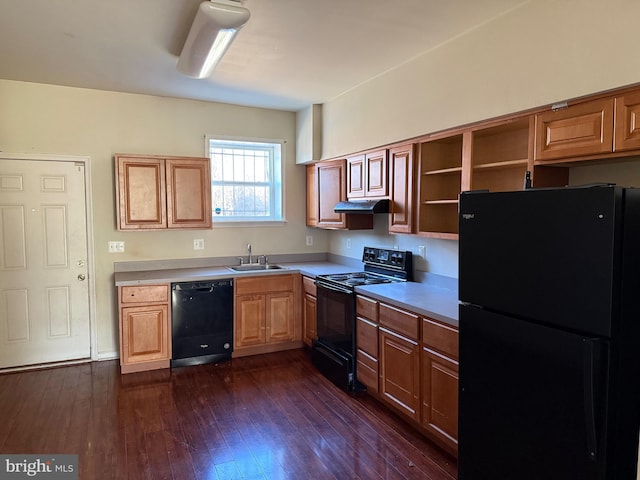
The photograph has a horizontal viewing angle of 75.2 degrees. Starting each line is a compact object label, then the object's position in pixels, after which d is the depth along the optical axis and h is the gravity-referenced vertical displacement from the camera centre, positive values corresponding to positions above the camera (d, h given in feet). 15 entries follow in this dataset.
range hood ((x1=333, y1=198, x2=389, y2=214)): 11.76 +0.38
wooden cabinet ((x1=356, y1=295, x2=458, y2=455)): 8.23 -3.30
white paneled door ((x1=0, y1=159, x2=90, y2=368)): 12.82 -1.40
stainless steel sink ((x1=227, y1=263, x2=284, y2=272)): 14.95 -1.77
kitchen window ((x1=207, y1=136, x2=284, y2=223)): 15.72 +1.54
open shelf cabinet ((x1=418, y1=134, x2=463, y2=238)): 10.69 +0.87
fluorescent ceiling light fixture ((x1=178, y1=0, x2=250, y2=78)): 7.43 +3.69
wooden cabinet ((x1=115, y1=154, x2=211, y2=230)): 13.30 +0.90
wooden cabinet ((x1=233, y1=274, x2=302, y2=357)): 14.10 -3.31
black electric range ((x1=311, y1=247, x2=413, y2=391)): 11.49 -2.64
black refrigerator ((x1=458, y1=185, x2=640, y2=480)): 4.98 -1.49
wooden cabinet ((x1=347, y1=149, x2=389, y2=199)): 11.95 +1.35
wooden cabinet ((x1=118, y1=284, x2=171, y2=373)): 12.64 -3.33
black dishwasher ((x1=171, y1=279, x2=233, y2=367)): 13.20 -3.33
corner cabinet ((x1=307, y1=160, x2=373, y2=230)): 13.93 +0.79
